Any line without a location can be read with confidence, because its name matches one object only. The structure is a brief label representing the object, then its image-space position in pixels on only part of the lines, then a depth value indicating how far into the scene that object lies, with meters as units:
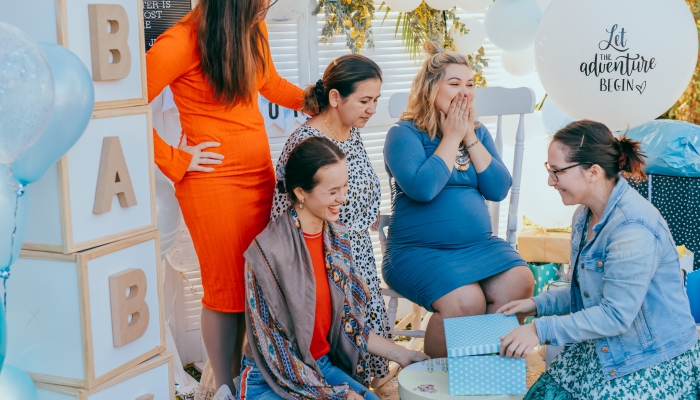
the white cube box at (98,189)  1.62
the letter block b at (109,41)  1.63
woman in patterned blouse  2.30
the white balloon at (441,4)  2.98
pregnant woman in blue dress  2.38
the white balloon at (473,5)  3.09
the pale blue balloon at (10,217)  1.39
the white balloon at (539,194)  3.40
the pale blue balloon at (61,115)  1.42
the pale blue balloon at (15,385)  1.49
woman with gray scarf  1.91
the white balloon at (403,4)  2.86
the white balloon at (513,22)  3.01
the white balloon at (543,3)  3.37
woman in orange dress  2.11
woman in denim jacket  1.76
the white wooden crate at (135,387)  1.69
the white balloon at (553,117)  3.27
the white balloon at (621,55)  2.50
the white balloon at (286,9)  2.72
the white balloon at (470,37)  3.26
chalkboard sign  2.73
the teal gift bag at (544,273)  3.43
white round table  1.71
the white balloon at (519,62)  3.33
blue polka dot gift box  1.72
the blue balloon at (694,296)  2.40
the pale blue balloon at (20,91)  1.31
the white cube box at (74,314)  1.65
